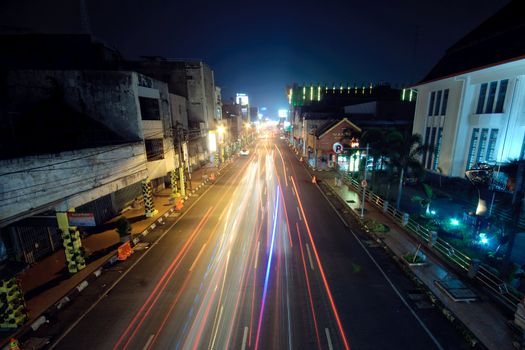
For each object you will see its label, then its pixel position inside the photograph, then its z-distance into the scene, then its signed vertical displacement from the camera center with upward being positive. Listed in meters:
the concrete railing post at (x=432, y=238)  15.23 -7.16
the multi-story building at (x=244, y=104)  103.23 +9.54
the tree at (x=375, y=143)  24.35 -1.98
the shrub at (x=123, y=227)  16.23 -6.63
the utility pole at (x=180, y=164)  24.10 -3.83
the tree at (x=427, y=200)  21.28 -7.18
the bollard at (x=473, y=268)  12.01 -7.19
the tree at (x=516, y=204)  10.95 -3.72
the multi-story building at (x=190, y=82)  42.56 +7.89
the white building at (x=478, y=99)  20.89 +2.43
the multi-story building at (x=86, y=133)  14.34 -0.39
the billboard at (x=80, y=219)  12.27 -4.61
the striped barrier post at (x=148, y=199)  21.22 -6.29
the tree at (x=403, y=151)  22.06 -2.53
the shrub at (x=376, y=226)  18.20 -7.79
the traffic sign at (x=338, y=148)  28.02 -2.71
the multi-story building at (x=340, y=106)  53.84 +4.74
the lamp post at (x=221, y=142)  51.73 -3.36
